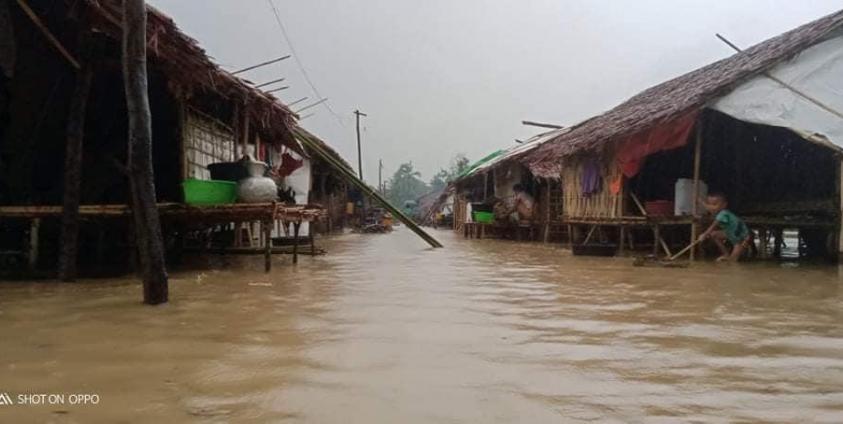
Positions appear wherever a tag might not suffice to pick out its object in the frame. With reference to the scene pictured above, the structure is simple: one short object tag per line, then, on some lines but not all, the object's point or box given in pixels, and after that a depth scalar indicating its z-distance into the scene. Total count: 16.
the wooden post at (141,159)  4.67
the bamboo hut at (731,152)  9.39
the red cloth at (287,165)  13.79
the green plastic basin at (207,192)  6.90
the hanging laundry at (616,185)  11.66
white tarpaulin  9.20
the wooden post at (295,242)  8.52
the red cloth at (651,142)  9.74
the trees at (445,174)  54.84
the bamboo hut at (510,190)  16.61
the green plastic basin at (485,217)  18.83
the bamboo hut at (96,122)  6.37
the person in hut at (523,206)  17.09
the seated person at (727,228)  9.05
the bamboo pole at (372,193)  11.60
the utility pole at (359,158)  35.22
